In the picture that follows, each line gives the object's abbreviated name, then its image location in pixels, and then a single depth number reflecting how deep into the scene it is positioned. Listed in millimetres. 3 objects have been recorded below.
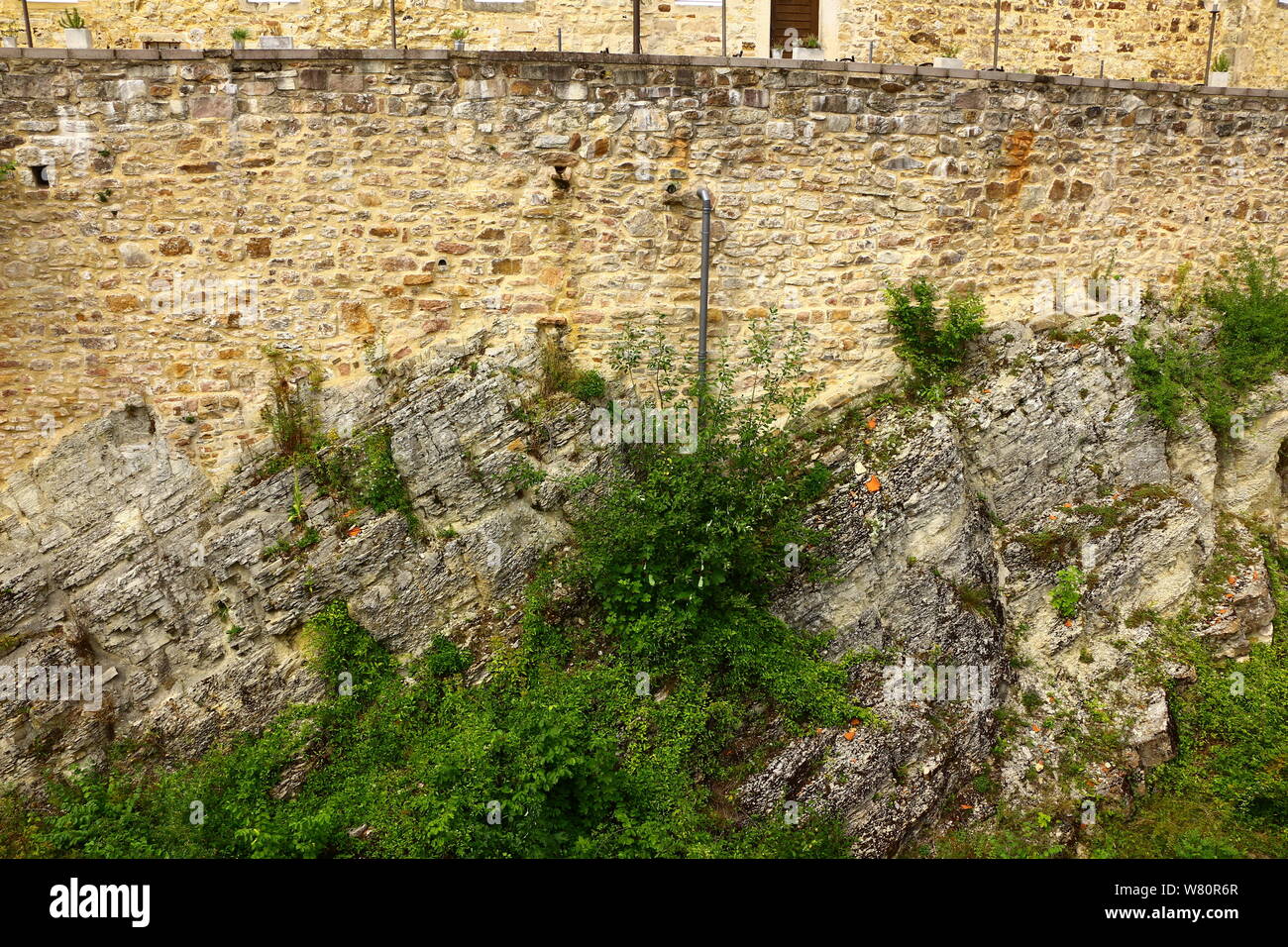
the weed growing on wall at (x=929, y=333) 9055
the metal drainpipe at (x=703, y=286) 8570
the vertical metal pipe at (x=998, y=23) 11891
